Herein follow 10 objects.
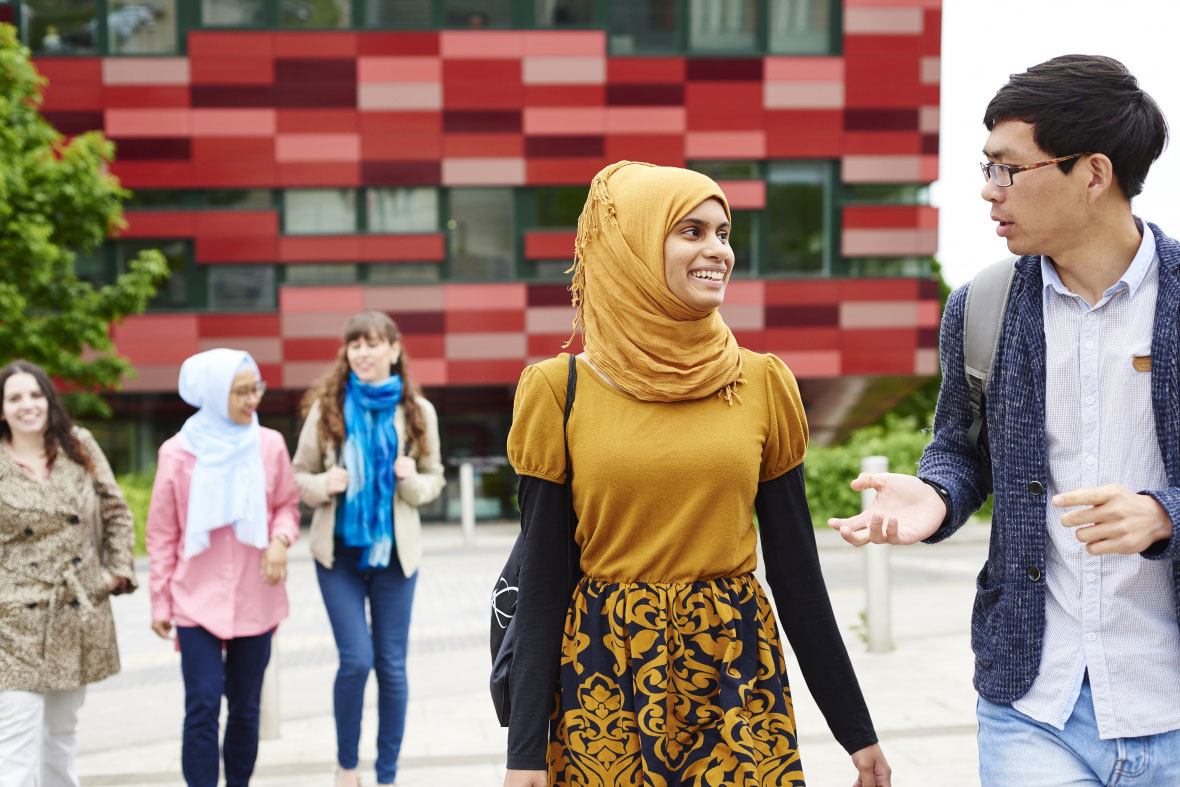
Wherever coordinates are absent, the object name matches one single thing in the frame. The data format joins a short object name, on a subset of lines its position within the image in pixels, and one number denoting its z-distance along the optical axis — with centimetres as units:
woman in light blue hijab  511
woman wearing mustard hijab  270
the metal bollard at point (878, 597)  875
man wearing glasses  239
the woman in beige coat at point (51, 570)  488
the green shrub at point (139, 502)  1825
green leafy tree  1855
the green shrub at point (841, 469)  1939
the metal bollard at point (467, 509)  1881
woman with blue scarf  550
